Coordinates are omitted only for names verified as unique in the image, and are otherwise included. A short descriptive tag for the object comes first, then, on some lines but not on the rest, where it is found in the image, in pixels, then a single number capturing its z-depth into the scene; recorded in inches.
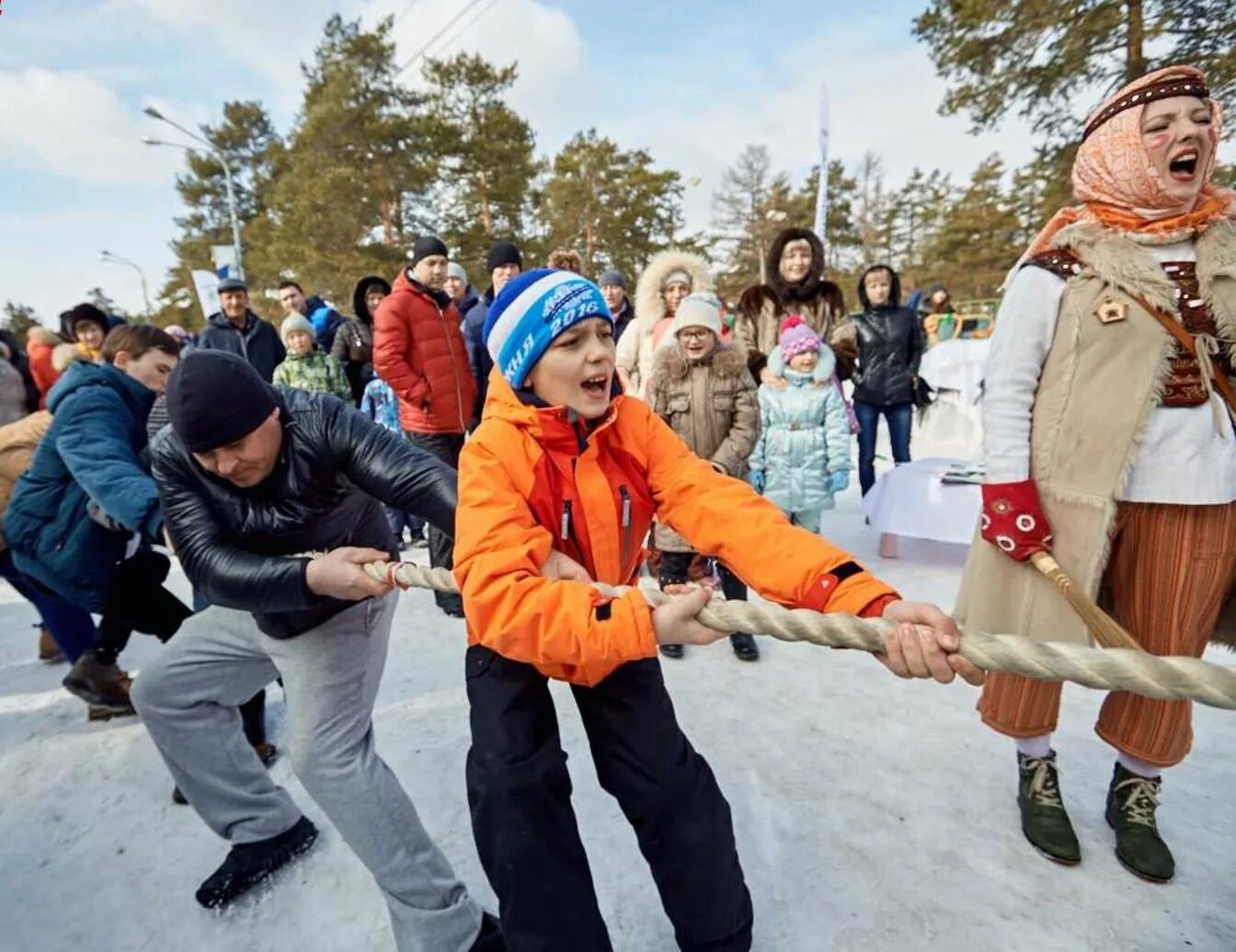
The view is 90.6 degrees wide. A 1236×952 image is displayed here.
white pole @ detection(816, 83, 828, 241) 528.7
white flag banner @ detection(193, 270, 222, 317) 429.4
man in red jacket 162.6
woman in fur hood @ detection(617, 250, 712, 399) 182.9
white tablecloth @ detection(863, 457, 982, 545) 167.6
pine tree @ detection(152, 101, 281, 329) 1216.2
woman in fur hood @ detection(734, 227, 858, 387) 176.6
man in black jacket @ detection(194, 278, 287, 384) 212.4
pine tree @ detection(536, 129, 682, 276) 1070.4
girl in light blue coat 148.7
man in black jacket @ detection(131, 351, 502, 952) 62.5
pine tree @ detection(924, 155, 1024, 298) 1291.8
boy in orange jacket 47.9
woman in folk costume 63.4
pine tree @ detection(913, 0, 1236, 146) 363.9
